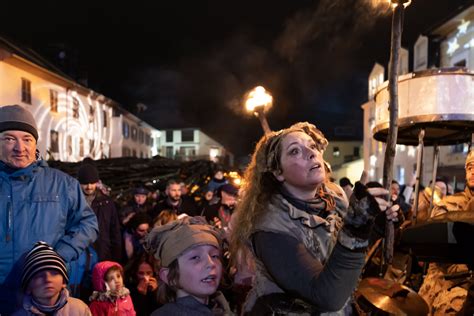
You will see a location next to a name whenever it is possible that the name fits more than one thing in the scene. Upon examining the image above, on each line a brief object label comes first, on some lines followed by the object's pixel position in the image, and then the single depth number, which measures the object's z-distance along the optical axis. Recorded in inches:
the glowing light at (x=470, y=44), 912.9
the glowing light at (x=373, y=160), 1466.5
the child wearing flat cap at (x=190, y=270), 98.3
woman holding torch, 63.8
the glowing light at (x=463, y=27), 940.4
